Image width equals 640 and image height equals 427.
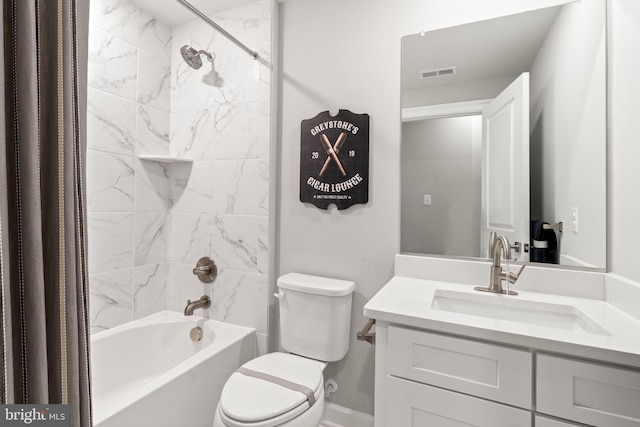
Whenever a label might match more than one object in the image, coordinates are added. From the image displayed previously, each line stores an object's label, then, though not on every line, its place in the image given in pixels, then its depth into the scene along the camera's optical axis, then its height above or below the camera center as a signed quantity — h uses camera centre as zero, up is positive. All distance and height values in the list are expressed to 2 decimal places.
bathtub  1.27 -0.79
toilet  1.17 -0.70
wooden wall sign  1.68 +0.29
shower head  1.85 +0.93
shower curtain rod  1.39 +0.90
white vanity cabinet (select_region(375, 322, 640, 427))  0.82 -0.50
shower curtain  0.54 +0.01
